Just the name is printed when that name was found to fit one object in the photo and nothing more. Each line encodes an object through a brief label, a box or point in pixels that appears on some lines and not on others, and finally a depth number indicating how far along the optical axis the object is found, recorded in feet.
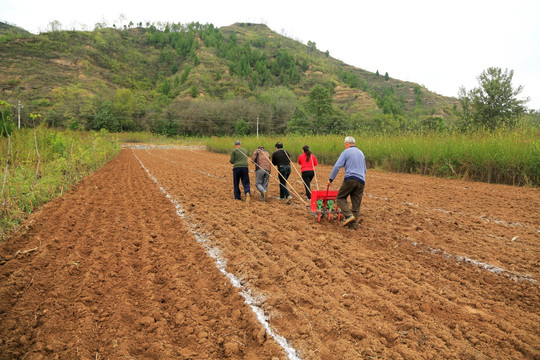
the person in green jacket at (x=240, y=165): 27.91
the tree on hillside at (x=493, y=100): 84.99
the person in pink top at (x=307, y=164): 25.98
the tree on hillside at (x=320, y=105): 166.10
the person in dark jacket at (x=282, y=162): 28.60
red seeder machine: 20.26
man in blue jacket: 19.27
